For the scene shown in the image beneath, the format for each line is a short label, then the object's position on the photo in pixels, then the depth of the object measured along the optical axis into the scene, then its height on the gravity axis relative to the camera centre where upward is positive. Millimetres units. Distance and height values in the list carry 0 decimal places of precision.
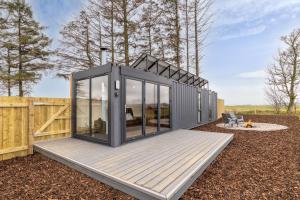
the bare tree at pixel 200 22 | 14055 +6666
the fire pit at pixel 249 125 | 9789 -1218
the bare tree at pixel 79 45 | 11266 +3921
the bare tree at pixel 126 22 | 10508 +5039
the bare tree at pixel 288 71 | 16641 +3174
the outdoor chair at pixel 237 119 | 10367 -929
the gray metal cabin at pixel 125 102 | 4953 +85
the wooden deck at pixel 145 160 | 2639 -1202
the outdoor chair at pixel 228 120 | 10148 -960
